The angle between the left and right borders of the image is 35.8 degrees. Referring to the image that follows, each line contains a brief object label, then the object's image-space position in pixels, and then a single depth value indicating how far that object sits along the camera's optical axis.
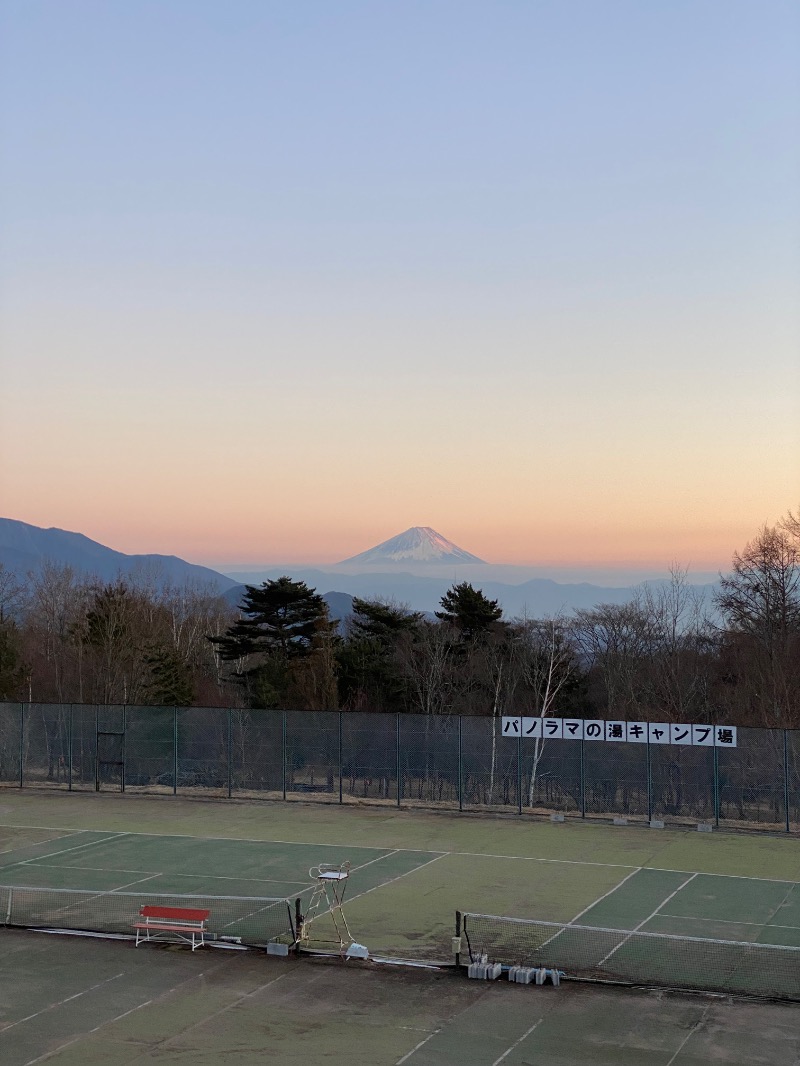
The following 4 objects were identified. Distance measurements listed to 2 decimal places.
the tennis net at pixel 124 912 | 19.53
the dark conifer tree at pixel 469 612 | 73.25
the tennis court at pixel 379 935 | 14.42
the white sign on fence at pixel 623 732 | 30.95
